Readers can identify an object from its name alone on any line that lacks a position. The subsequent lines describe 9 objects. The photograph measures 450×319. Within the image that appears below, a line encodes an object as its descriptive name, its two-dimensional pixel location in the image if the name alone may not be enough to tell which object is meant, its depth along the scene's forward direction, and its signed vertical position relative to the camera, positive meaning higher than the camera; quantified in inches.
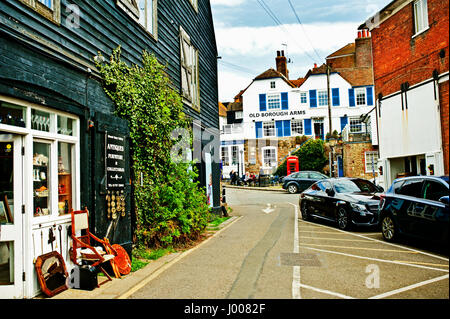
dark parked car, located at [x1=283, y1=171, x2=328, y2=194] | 1104.8 -22.3
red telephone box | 1406.4 +33.0
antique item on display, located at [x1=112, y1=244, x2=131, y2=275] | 275.9 -58.0
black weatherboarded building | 215.6 +35.8
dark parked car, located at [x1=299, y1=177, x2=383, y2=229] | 448.4 -37.6
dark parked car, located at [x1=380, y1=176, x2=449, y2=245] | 214.8 -27.6
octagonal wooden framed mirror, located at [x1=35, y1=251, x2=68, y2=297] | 220.4 -53.7
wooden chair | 251.3 -45.5
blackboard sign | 297.1 +13.2
